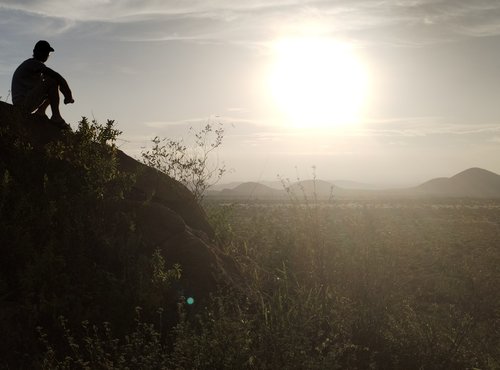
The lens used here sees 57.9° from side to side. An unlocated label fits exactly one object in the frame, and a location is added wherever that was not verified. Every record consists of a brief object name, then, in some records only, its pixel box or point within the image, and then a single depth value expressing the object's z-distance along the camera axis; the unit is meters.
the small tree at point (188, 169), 10.50
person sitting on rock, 7.86
